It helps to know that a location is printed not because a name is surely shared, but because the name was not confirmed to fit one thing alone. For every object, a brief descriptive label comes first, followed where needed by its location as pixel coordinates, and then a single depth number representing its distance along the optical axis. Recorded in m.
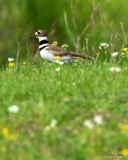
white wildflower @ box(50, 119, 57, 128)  11.21
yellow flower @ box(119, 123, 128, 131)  11.25
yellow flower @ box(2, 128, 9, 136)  11.00
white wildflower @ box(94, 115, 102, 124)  11.14
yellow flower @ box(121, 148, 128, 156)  10.51
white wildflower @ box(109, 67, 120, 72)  14.50
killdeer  19.56
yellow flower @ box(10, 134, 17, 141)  10.86
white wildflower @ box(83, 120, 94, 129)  11.03
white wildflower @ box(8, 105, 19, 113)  11.70
